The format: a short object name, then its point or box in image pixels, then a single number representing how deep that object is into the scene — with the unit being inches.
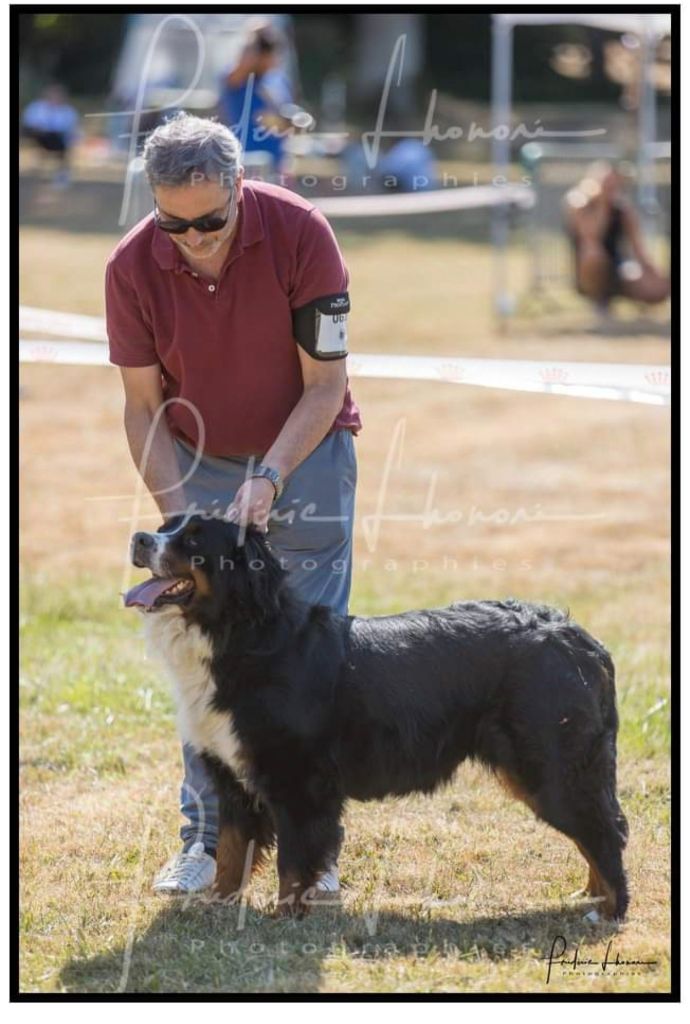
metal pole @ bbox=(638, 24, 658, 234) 709.6
